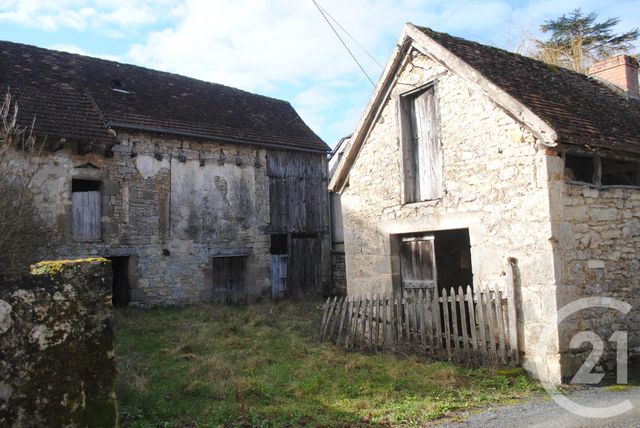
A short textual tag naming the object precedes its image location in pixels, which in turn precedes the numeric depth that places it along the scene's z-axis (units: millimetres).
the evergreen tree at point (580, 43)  20094
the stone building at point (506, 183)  6957
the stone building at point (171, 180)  13047
